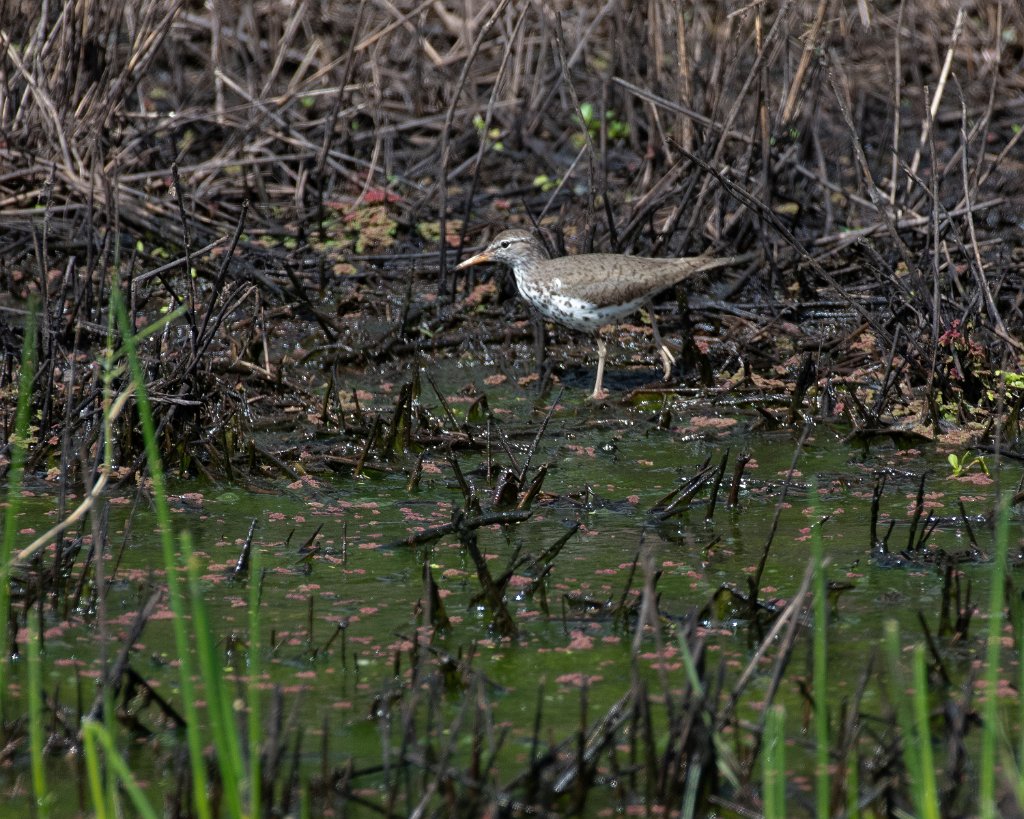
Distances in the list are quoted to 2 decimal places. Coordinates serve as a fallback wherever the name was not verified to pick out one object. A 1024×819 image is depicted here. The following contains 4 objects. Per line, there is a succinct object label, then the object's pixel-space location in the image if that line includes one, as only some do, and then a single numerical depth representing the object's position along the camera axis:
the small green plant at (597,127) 19.56
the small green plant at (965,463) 11.44
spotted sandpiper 14.03
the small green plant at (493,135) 19.36
